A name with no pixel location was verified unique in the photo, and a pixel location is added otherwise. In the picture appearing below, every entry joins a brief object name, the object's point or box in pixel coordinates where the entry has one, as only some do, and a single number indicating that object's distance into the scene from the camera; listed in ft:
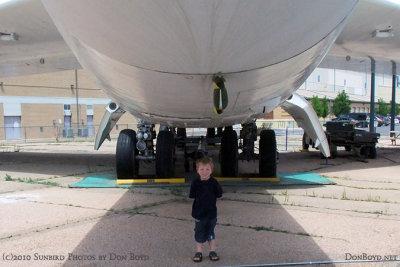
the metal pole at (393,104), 64.58
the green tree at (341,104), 210.38
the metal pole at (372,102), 60.35
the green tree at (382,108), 239.91
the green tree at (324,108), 206.08
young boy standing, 11.95
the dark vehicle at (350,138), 40.11
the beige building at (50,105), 98.27
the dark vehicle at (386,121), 187.36
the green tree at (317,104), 202.90
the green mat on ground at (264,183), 23.68
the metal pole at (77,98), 107.45
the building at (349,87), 238.89
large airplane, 6.76
